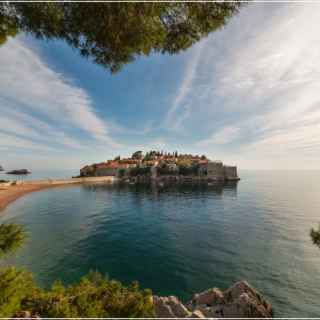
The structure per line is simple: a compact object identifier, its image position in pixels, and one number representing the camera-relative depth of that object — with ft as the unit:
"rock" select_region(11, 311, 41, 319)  15.90
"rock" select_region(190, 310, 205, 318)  22.79
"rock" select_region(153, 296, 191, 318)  25.32
